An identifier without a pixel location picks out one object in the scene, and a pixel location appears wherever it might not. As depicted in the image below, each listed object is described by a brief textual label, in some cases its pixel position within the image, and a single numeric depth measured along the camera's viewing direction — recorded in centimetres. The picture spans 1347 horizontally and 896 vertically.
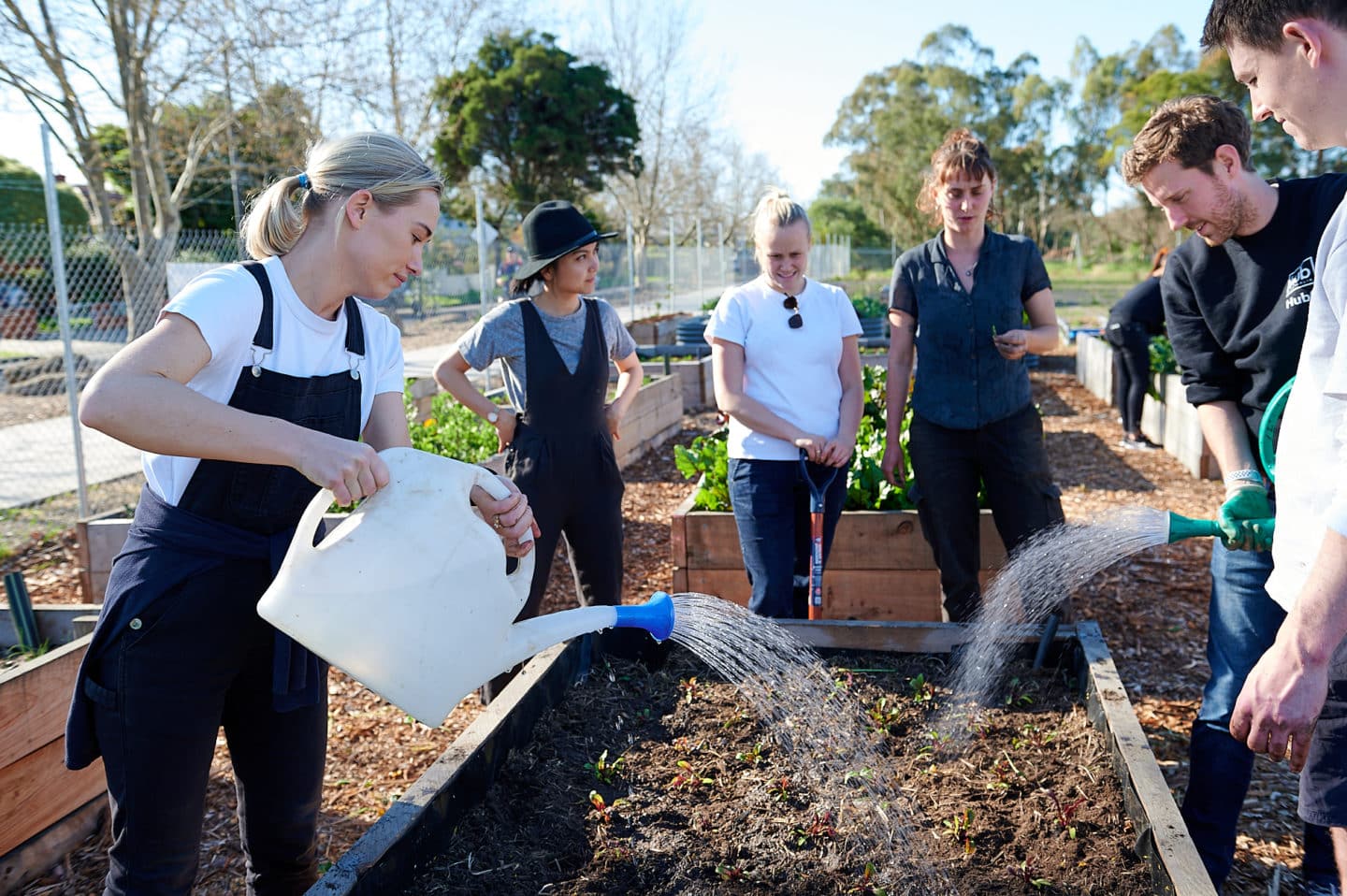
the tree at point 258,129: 1300
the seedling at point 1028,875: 201
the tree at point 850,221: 5375
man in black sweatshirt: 231
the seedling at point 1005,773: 241
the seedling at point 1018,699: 281
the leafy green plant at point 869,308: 1491
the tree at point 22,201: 2067
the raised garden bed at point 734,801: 198
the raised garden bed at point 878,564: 399
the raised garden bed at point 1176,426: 686
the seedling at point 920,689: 285
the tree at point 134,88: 1091
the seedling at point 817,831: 220
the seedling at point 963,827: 220
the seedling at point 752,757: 254
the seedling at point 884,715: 274
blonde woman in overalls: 172
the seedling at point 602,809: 228
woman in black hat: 336
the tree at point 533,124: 2234
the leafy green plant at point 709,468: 436
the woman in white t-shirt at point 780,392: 329
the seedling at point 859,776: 244
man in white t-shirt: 135
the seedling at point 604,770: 247
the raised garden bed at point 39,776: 255
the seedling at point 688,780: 244
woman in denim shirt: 335
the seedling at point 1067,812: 216
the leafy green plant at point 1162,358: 823
